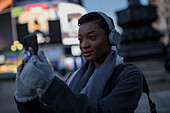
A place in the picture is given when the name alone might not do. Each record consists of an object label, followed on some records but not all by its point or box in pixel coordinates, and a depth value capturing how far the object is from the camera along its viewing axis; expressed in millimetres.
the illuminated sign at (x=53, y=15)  24428
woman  943
